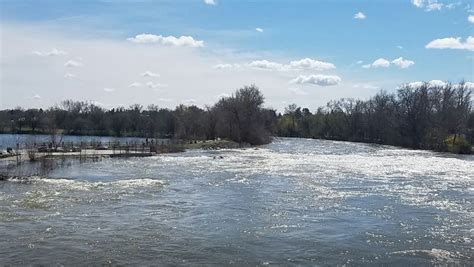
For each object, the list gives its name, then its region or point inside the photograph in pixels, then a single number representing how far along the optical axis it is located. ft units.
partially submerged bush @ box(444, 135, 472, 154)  231.71
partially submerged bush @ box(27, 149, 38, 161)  136.22
